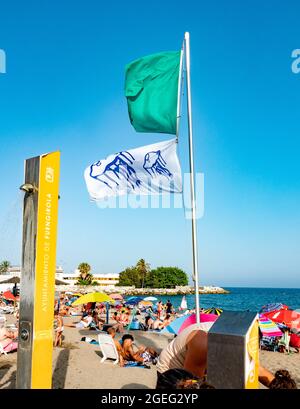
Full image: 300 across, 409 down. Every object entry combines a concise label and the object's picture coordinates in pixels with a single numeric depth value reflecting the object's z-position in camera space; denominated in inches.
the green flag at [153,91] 336.2
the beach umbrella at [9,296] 1076.3
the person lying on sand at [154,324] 732.0
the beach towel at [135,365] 392.6
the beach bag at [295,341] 560.2
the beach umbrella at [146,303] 1292.1
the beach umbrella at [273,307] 620.0
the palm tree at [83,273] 4181.6
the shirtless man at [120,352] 402.6
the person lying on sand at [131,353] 404.8
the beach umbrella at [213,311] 527.6
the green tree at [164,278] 4830.2
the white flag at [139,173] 321.1
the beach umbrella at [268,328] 500.1
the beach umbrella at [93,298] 673.0
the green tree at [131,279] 4756.4
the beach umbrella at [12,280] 1064.3
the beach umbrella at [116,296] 1177.9
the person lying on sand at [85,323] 738.2
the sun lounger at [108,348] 414.7
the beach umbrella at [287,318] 572.7
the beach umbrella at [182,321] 268.3
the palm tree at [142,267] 4773.6
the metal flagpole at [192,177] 285.6
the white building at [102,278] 5349.4
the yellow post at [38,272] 173.6
